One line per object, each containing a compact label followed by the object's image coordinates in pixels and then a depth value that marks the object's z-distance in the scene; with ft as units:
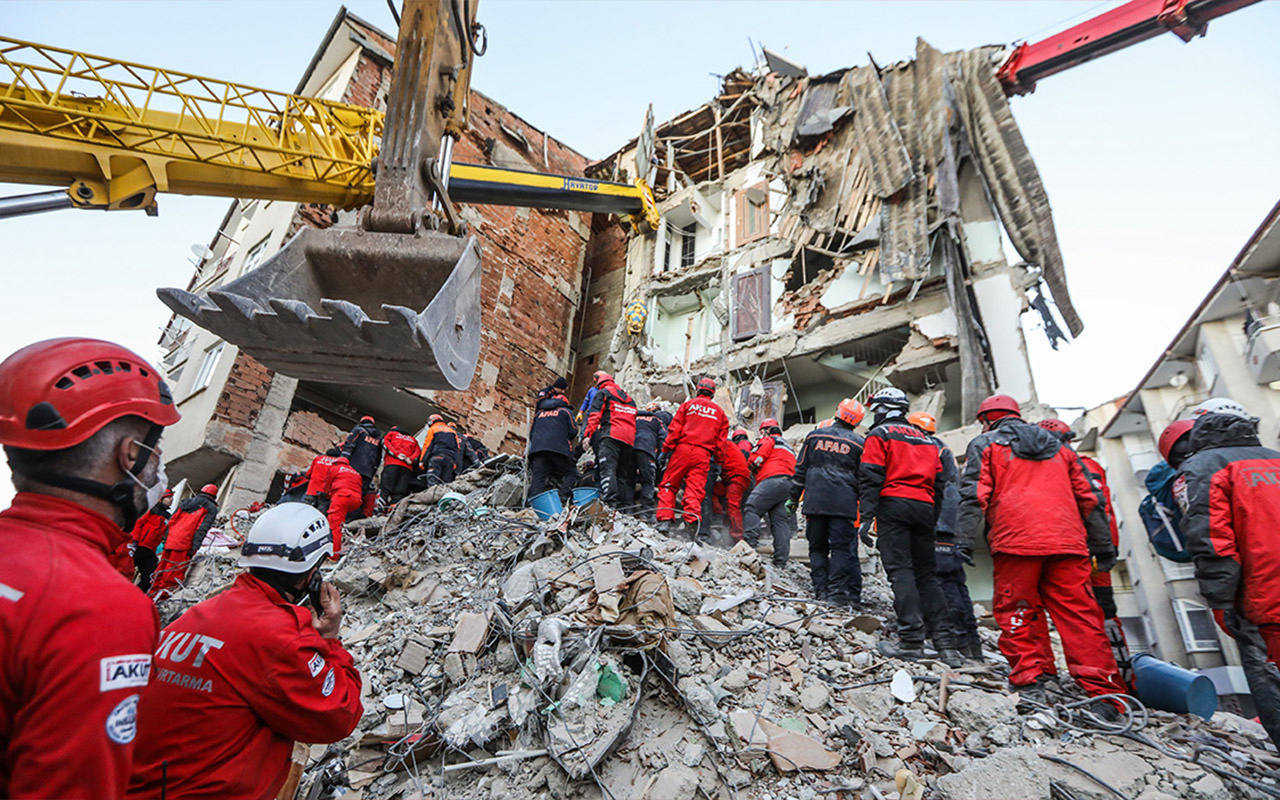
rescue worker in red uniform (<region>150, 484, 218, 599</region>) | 25.71
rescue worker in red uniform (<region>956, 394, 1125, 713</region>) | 12.02
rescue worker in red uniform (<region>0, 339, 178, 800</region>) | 3.57
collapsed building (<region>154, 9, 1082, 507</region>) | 38.22
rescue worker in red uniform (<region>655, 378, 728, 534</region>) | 21.53
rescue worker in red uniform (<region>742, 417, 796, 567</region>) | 22.35
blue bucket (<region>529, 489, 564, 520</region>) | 22.20
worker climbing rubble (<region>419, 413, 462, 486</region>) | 30.04
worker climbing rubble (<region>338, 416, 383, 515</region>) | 28.76
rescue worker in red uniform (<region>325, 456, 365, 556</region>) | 25.79
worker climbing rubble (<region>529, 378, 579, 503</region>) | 22.61
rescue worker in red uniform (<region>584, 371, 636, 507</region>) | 23.17
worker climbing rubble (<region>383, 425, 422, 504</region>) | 30.68
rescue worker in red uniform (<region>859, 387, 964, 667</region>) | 14.44
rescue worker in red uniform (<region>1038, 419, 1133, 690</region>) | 13.34
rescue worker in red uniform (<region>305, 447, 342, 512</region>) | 26.81
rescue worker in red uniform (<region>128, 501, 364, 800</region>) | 5.90
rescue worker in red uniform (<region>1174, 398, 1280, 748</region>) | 10.32
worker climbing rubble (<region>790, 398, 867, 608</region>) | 17.11
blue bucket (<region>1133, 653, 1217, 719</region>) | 12.12
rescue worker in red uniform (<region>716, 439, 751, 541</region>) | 24.84
